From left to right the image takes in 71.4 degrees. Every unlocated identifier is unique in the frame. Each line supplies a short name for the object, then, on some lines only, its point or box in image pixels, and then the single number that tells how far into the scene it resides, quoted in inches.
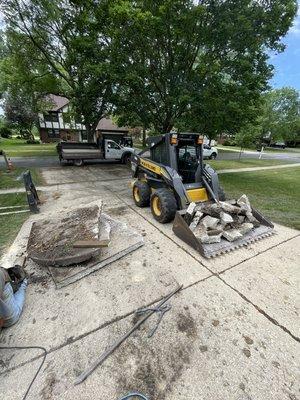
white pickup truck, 503.2
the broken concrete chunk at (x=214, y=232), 152.9
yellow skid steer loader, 155.4
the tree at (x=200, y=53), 291.3
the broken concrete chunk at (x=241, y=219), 173.2
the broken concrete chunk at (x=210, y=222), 158.6
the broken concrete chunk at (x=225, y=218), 160.4
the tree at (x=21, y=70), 540.1
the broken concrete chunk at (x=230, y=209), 173.2
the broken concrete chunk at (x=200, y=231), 154.6
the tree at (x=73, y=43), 355.3
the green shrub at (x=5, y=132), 1485.5
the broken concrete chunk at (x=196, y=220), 164.0
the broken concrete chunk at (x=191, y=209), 169.5
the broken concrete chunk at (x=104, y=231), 135.7
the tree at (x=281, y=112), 1502.2
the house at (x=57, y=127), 1378.0
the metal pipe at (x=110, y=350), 74.4
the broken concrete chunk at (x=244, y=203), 182.1
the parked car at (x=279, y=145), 1742.1
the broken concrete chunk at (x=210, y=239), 150.6
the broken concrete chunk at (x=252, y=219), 176.2
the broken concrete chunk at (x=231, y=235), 153.4
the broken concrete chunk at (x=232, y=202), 192.0
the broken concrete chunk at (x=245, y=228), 164.7
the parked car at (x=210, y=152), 712.1
